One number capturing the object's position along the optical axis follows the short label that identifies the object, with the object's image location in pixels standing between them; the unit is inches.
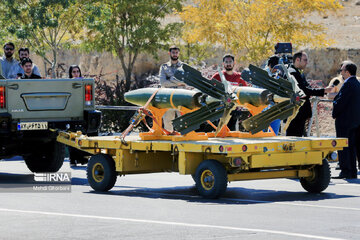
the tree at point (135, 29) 1774.1
